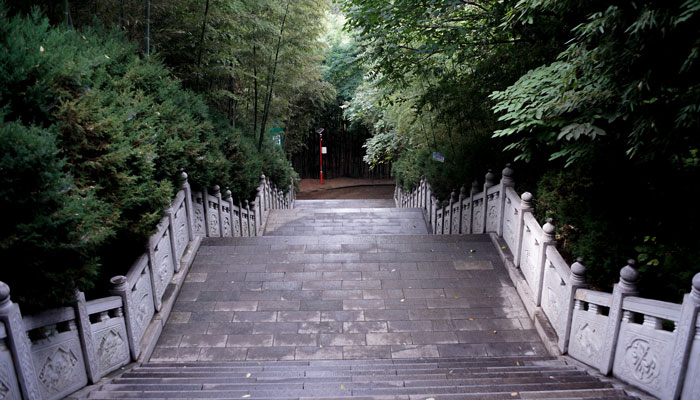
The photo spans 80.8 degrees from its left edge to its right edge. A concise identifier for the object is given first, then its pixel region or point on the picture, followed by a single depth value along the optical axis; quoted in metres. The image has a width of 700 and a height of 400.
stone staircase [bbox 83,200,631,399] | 3.25
